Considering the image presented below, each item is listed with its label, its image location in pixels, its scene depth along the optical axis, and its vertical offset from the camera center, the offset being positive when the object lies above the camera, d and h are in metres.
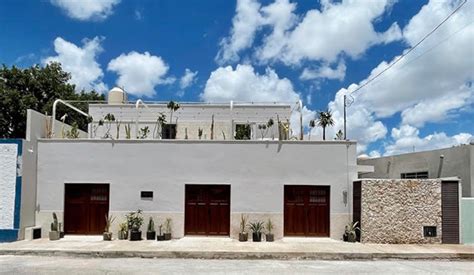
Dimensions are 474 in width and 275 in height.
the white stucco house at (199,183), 19.09 -0.18
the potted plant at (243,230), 18.33 -1.99
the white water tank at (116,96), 28.36 +4.81
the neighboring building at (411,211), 17.81 -1.08
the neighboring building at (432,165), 19.48 +0.77
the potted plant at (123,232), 18.50 -2.09
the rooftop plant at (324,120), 20.58 +2.58
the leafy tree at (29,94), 35.75 +6.32
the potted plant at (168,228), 18.49 -1.94
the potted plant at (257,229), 18.39 -1.93
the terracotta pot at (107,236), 18.16 -2.20
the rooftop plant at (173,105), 22.64 +3.44
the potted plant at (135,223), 18.20 -1.76
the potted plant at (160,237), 18.34 -2.24
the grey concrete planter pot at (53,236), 18.27 -2.24
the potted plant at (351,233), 18.12 -1.96
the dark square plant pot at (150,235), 18.47 -2.18
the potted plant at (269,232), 18.41 -2.03
